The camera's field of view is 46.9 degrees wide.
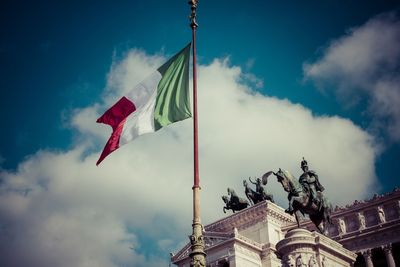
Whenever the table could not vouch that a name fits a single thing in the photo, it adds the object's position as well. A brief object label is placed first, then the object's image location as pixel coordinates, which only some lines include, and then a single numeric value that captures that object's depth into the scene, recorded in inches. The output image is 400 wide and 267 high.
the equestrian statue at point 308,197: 1227.2
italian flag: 679.7
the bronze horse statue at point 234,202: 2539.4
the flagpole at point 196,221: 544.7
